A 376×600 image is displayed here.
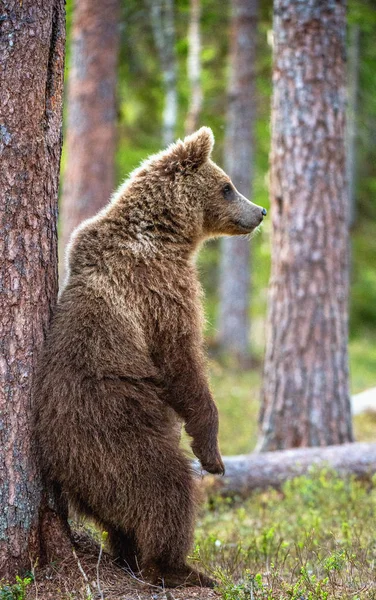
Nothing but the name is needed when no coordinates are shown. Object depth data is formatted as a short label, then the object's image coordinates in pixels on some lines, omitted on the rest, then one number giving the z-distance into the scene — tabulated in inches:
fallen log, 540.7
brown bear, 313.7
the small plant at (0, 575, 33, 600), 290.4
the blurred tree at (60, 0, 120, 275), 929.5
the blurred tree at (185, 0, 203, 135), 1155.9
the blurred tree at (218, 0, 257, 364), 1282.0
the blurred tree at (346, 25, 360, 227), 1454.2
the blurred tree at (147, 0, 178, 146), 1125.7
